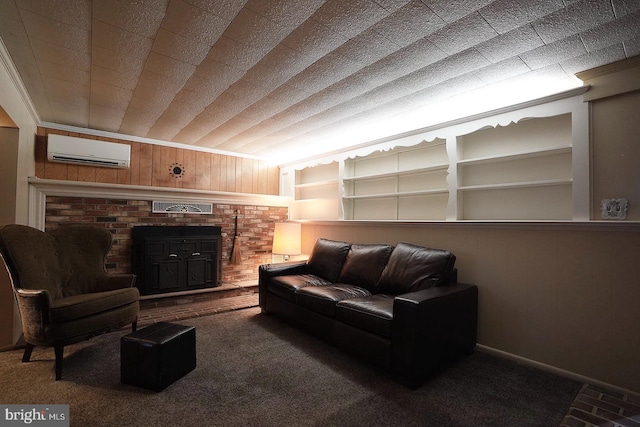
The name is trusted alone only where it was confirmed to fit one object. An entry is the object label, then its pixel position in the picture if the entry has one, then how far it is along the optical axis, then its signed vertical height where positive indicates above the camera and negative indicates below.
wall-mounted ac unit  3.50 +0.77
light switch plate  2.03 +0.08
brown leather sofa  2.03 -0.68
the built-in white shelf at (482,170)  2.37 +0.49
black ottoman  1.92 -0.90
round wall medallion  4.39 +0.67
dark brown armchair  2.10 -0.57
